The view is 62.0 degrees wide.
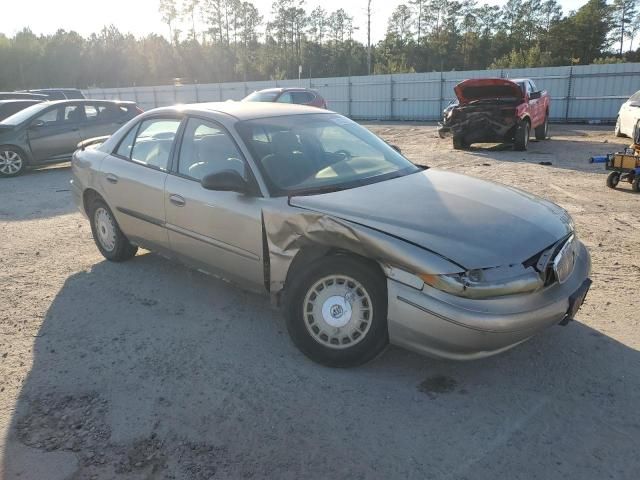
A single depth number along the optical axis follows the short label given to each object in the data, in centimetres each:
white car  1299
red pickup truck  1255
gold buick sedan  294
